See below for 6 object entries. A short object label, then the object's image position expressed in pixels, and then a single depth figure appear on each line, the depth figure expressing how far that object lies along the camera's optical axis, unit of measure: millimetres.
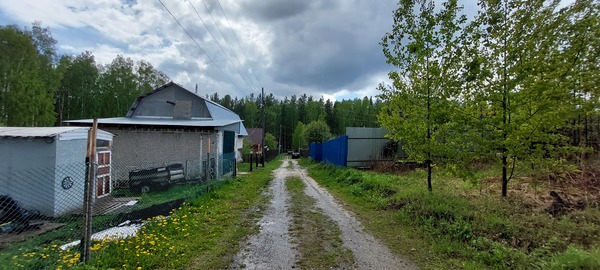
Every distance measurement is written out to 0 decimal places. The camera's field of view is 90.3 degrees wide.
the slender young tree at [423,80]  7527
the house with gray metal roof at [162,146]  14102
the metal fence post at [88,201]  4035
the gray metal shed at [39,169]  8016
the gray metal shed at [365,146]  17000
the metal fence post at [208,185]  10032
